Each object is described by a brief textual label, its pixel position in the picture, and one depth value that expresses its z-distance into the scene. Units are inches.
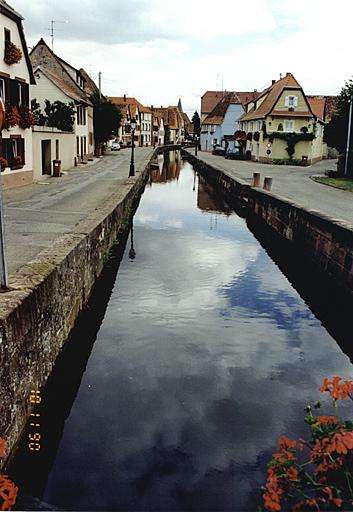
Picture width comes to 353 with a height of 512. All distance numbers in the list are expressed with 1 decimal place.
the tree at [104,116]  2103.8
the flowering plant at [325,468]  143.6
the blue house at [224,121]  3368.6
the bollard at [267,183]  1032.8
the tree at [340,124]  1450.5
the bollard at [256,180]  1103.6
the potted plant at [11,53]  885.8
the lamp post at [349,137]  1382.8
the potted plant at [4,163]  865.4
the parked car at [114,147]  2962.1
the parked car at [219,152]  2918.3
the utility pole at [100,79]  2296.6
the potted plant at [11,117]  868.0
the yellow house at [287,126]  2128.4
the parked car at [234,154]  2447.1
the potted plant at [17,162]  951.0
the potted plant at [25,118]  966.4
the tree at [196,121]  5476.4
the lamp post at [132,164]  1190.0
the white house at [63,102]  1248.5
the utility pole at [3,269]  250.9
